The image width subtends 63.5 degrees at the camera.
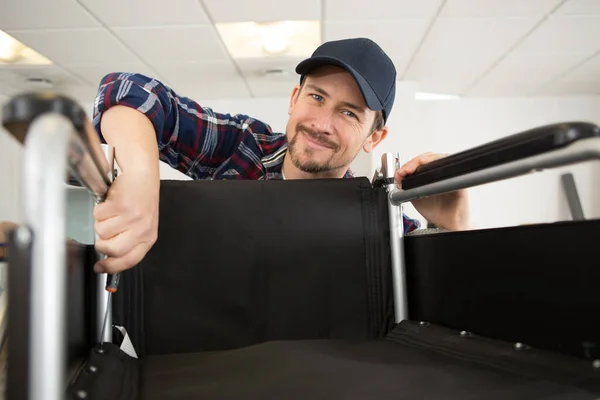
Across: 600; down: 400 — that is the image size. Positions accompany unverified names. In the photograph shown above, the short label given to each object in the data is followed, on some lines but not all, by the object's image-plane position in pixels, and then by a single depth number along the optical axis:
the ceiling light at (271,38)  2.86
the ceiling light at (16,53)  2.97
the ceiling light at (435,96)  4.27
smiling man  0.86
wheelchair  0.31
